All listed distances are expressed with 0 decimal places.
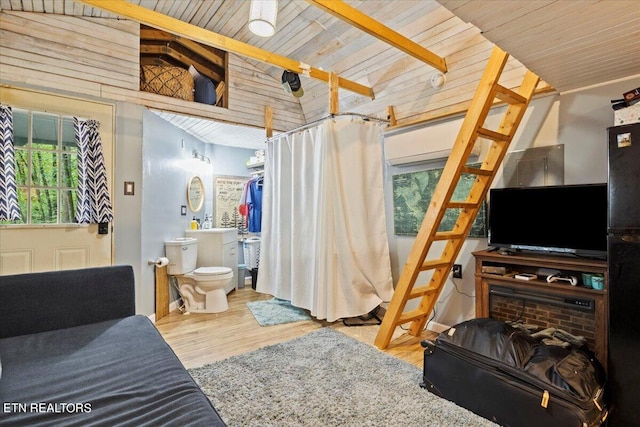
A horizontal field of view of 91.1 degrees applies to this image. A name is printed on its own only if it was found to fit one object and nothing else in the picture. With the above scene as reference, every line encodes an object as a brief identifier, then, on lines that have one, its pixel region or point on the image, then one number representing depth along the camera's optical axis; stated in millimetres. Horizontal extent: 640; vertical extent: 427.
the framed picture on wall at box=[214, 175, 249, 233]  5125
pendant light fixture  2039
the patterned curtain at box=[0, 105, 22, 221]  2402
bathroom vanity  4129
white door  2555
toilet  3574
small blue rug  3326
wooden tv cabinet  1847
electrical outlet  2875
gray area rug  1712
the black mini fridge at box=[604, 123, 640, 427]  1475
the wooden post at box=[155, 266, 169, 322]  3398
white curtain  3037
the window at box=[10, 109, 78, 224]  2607
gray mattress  1021
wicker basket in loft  3287
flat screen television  1996
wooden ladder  2217
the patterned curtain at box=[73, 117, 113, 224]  2789
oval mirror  4340
